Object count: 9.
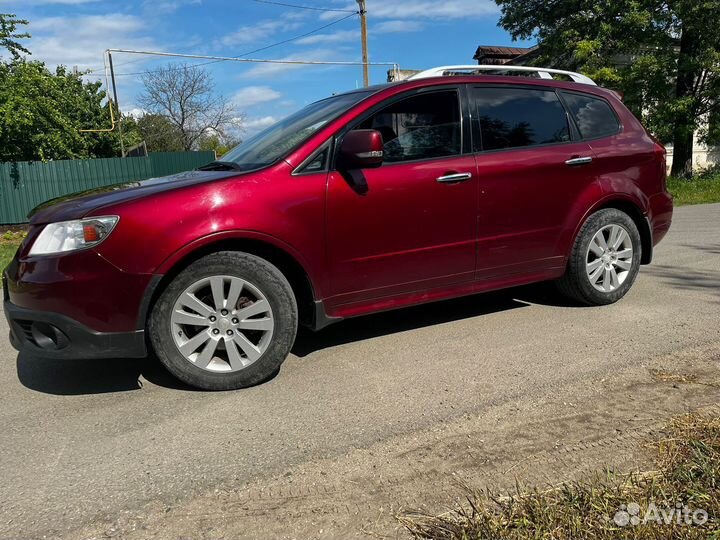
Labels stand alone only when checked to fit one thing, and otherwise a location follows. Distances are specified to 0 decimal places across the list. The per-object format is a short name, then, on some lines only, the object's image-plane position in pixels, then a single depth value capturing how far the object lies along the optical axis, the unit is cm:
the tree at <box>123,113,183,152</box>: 4225
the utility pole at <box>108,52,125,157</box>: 2072
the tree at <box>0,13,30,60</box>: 1759
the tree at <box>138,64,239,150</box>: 4334
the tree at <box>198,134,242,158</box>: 4538
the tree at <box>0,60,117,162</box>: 1590
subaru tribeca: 304
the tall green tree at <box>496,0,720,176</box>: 1733
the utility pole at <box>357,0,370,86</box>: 2228
